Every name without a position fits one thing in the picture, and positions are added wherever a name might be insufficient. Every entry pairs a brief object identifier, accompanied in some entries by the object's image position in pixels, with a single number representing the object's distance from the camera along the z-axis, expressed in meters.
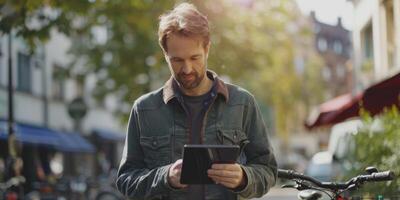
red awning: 10.89
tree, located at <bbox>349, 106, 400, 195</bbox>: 8.63
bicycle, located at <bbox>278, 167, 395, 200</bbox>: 4.51
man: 3.69
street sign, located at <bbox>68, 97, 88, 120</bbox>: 24.47
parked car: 10.60
